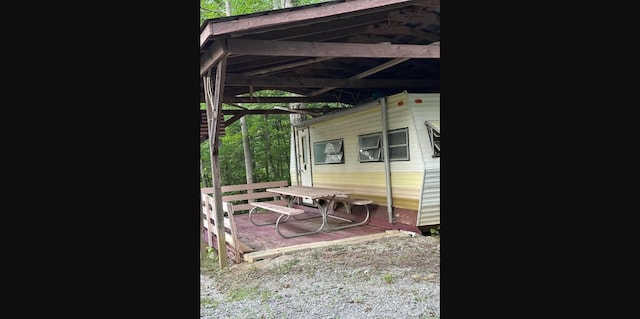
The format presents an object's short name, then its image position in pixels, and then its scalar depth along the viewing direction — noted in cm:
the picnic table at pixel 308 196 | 754
